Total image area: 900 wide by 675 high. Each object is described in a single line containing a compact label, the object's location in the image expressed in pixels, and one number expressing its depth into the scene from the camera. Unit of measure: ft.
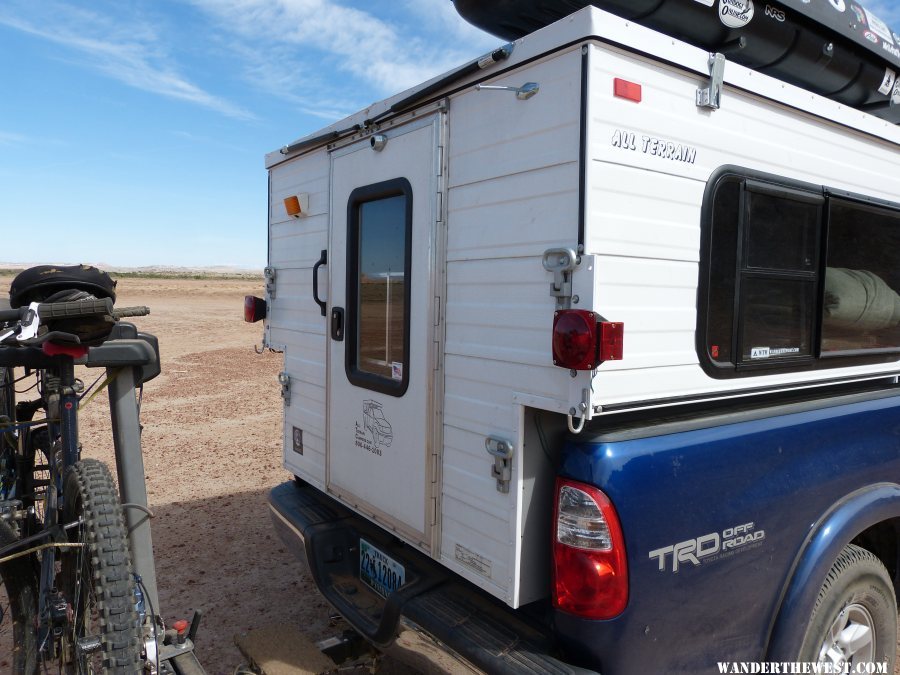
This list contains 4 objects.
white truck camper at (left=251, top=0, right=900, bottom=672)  6.76
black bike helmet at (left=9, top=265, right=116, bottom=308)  7.76
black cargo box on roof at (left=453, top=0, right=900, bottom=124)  8.25
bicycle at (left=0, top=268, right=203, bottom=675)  6.37
